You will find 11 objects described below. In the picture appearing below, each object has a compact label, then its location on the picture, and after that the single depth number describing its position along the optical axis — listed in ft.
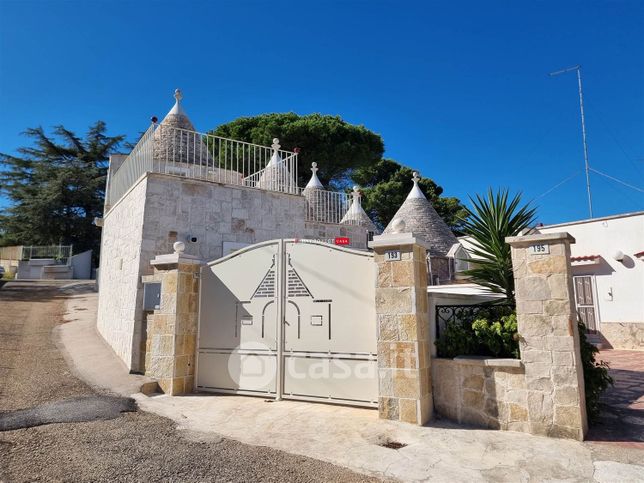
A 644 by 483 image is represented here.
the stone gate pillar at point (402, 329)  15.20
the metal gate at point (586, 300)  38.75
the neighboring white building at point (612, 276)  36.50
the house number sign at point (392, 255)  16.29
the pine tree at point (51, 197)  90.94
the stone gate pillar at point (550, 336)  13.35
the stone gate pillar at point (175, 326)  20.49
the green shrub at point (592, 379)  14.61
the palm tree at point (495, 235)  17.43
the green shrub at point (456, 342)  15.98
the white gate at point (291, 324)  17.53
